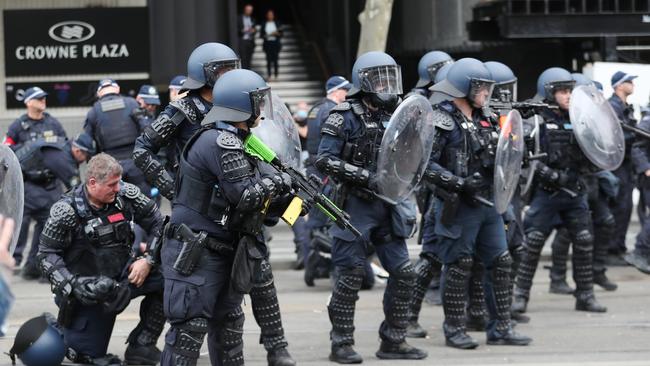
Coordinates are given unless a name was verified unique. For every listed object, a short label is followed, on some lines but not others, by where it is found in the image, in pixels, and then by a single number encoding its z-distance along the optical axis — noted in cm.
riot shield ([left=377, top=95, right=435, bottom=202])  855
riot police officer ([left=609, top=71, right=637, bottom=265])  1293
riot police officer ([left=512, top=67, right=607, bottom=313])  1041
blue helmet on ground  816
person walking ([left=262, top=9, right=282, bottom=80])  2238
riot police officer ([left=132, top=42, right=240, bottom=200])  827
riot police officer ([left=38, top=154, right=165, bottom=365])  825
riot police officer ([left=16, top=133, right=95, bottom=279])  1272
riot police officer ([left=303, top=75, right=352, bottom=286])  1207
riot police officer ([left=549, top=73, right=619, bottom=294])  1135
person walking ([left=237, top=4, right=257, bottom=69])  2208
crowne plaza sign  1984
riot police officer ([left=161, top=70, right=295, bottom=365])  697
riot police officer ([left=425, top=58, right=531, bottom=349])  903
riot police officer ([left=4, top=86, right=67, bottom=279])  1295
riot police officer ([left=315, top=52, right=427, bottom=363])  864
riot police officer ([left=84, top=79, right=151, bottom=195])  1213
